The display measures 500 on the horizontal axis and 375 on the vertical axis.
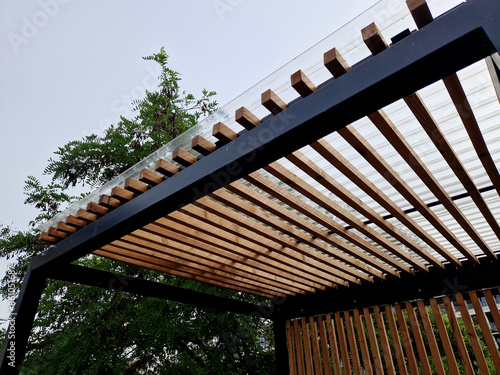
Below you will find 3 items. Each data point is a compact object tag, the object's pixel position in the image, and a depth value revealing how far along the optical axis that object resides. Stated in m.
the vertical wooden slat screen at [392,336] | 3.28
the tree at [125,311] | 4.79
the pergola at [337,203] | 1.28
